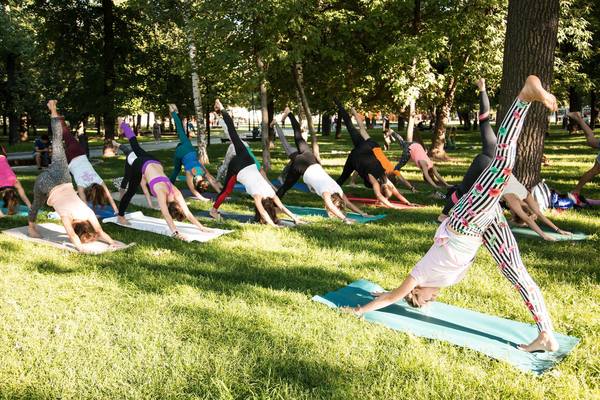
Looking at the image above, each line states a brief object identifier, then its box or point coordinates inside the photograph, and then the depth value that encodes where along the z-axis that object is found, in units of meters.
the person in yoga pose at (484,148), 6.04
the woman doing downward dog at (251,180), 7.96
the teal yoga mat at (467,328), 3.66
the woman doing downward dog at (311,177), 8.27
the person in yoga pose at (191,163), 10.21
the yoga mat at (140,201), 10.26
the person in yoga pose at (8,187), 9.09
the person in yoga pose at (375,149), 9.31
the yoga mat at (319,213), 8.59
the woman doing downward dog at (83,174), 8.93
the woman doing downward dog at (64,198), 6.50
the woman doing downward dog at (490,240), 3.29
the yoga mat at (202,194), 11.28
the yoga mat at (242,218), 8.37
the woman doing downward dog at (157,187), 7.47
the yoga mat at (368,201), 9.91
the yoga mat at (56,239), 6.71
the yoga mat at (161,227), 7.45
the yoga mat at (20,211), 9.12
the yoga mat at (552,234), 7.00
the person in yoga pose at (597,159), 7.22
